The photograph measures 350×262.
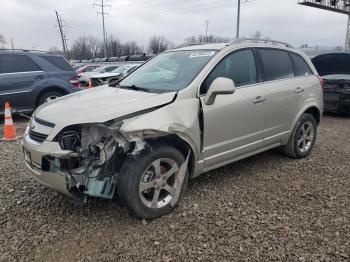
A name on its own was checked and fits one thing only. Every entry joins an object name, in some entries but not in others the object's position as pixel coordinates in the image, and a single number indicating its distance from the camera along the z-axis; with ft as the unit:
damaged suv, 9.84
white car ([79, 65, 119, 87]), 60.35
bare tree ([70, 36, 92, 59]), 279.20
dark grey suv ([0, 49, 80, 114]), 25.71
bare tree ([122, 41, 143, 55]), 243.19
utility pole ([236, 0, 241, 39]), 70.93
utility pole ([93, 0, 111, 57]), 151.14
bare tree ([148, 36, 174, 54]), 242.86
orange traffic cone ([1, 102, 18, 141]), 20.44
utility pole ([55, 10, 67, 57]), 197.98
